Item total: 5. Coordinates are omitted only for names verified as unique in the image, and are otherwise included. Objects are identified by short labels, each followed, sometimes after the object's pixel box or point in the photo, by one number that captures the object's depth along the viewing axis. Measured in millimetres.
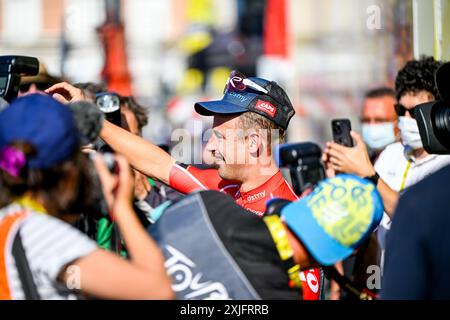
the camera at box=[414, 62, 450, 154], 6016
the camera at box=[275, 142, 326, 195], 5375
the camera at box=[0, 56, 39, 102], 6801
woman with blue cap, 4707
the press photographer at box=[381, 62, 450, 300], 4387
